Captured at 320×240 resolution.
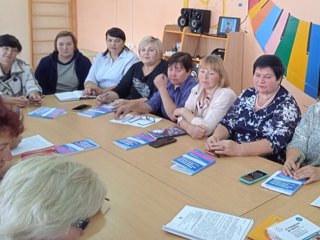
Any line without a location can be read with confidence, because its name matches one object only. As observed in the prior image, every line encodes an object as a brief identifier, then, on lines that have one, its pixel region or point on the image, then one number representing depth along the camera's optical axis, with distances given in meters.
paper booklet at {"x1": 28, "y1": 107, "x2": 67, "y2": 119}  2.63
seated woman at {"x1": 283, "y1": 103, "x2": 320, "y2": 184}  1.92
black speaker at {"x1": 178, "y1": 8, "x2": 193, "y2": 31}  4.44
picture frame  4.13
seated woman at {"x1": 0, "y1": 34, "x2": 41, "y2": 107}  2.93
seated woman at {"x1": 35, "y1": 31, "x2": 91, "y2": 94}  3.56
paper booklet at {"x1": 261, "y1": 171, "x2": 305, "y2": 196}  1.57
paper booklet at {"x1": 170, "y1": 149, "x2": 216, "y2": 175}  1.77
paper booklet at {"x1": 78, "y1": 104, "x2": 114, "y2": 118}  2.66
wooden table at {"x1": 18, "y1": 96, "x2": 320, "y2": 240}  1.34
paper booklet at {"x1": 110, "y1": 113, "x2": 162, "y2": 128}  2.49
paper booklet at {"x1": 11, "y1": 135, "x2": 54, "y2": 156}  1.97
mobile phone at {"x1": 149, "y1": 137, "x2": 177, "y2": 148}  2.09
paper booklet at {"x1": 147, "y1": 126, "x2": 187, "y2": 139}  2.25
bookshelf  4.09
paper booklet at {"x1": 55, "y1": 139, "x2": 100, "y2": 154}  1.98
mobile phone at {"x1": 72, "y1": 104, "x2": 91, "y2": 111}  2.81
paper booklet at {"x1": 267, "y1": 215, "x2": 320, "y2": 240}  1.22
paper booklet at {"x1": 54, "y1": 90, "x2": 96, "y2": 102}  3.09
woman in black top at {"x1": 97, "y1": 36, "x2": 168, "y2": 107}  3.04
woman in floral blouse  2.01
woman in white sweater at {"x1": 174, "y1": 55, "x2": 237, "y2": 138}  2.37
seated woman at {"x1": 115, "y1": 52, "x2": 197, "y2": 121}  2.74
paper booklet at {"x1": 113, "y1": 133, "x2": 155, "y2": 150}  2.08
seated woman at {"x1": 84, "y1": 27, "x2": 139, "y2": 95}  3.51
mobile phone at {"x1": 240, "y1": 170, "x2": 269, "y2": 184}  1.65
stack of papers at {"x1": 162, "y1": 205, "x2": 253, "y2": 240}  1.23
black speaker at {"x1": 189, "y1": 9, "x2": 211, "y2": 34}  4.34
